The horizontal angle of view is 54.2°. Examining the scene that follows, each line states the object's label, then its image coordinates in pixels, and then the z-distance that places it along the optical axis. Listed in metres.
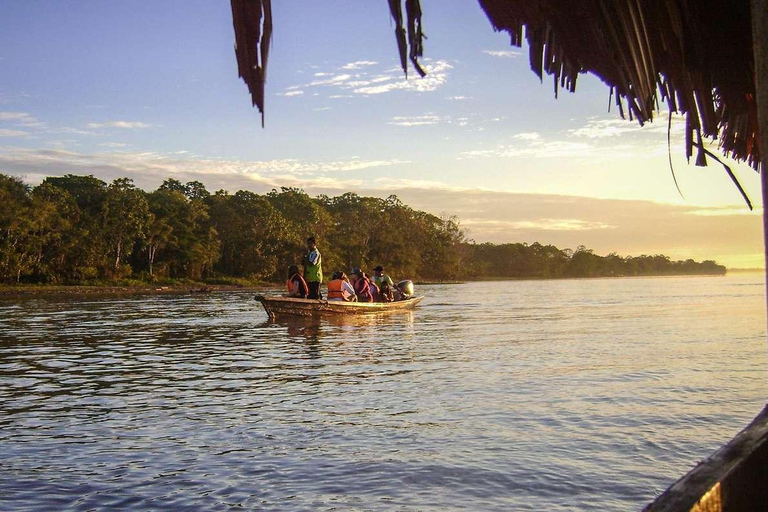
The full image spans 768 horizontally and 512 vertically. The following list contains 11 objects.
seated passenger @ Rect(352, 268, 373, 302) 23.98
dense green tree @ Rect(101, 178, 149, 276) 56.03
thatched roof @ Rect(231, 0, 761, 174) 2.79
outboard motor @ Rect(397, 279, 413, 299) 30.55
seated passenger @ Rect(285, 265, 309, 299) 20.75
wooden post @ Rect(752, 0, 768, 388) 2.33
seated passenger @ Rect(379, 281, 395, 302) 26.03
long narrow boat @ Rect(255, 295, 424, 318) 20.02
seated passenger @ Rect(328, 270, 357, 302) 21.83
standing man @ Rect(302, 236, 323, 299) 19.27
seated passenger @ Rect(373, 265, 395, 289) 26.67
